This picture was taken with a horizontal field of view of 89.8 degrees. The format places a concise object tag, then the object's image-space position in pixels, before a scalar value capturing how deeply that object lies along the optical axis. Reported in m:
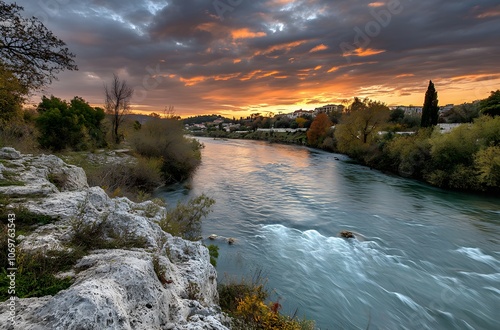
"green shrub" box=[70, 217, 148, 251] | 3.76
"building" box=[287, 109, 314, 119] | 182.80
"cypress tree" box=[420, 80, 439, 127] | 37.69
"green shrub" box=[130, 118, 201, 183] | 24.39
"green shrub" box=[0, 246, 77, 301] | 2.55
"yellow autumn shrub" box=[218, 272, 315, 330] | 4.30
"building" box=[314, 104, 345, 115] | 169.96
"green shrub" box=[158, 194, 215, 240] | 10.12
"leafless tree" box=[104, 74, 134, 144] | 33.72
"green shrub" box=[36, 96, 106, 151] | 20.75
